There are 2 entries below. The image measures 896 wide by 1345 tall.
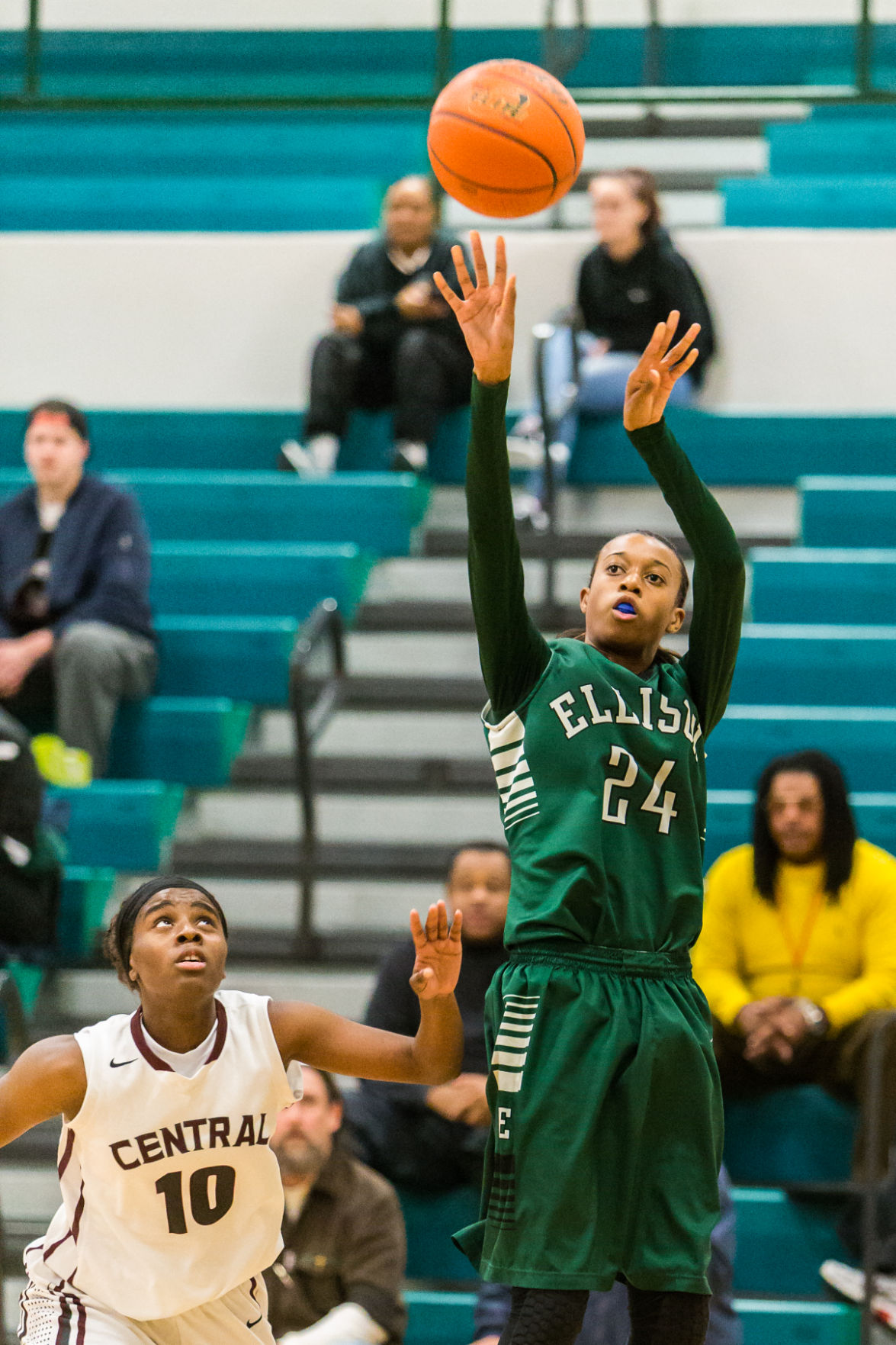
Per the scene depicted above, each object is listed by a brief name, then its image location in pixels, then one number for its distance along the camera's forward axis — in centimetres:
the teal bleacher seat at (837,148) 1681
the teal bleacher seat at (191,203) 1703
